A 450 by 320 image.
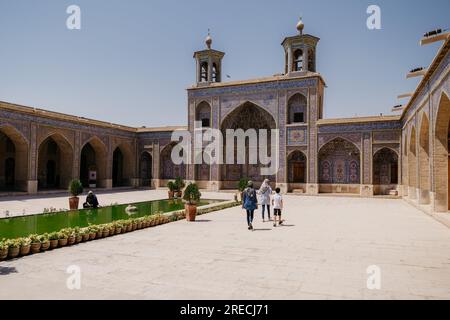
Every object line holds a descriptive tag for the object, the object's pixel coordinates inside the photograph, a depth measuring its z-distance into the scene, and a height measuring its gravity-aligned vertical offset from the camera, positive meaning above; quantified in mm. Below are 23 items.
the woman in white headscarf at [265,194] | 10562 -688
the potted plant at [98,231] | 7742 -1349
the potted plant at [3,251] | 5793 -1328
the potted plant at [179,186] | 19000 -830
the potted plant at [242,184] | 16330 -593
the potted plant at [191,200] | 10625 -883
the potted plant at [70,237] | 7043 -1333
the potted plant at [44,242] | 6508 -1323
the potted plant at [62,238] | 6848 -1331
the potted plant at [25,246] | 6125 -1329
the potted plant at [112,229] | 8125 -1350
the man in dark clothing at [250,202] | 9148 -803
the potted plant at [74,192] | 12945 -794
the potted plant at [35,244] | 6316 -1322
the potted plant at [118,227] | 8355 -1339
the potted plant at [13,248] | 5941 -1325
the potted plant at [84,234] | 7369 -1342
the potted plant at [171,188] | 18766 -926
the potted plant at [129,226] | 8723 -1368
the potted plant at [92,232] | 7572 -1332
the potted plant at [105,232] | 7918 -1380
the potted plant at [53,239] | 6703 -1323
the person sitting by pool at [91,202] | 13140 -1161
